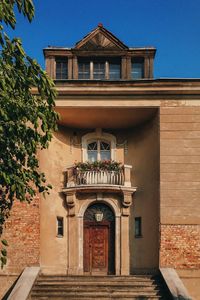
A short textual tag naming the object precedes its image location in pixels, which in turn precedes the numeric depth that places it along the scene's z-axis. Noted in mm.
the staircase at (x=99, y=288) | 16938
